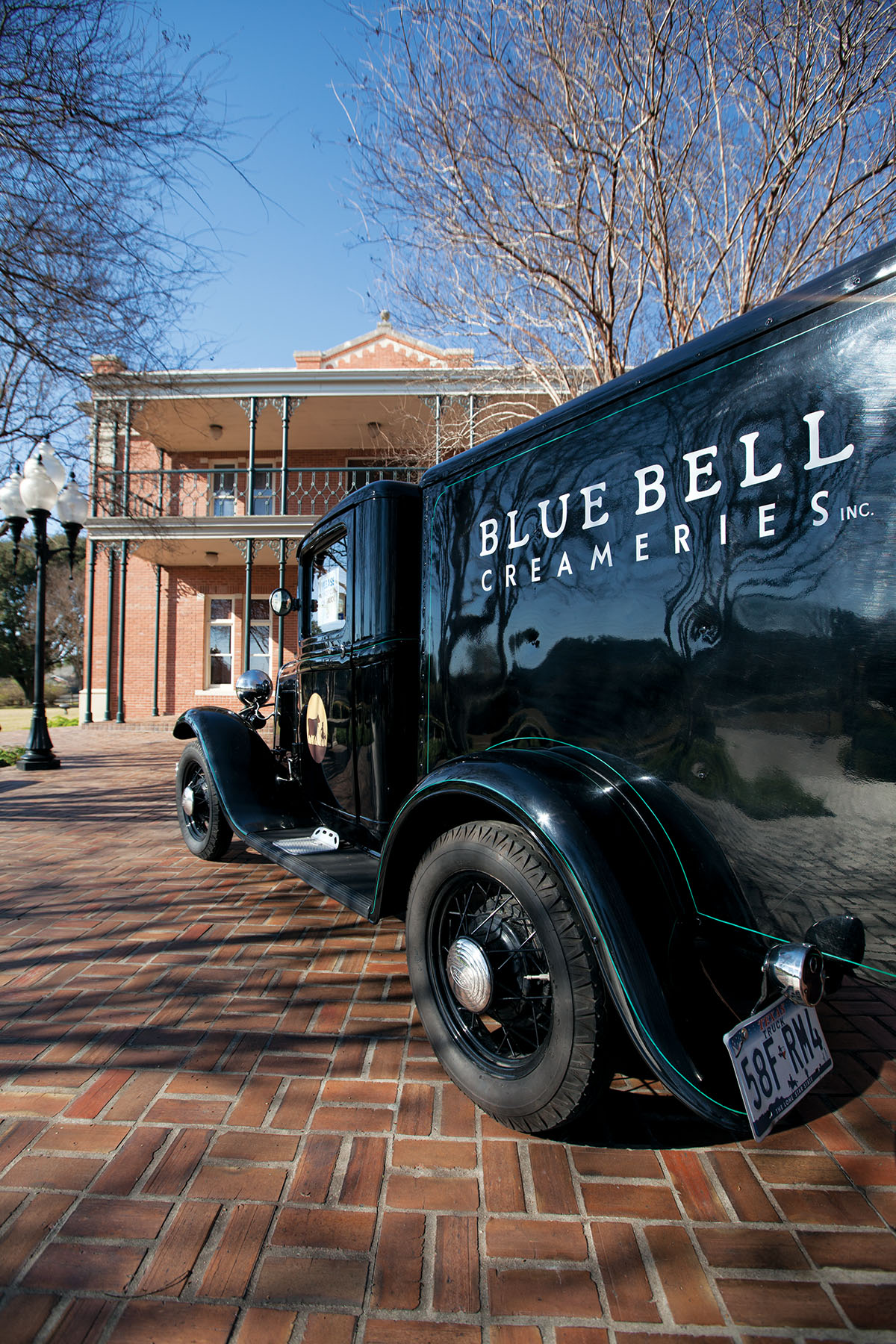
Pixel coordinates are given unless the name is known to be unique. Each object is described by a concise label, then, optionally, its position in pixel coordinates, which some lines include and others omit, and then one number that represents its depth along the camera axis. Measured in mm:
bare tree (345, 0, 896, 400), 6254
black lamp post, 8789
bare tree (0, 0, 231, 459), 5746
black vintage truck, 1512
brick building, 13836
